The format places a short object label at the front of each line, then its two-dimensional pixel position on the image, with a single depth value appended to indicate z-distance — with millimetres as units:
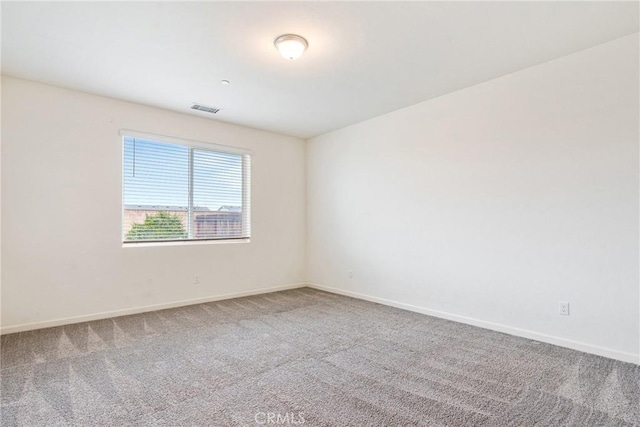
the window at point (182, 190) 4078
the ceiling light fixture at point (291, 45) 2574
